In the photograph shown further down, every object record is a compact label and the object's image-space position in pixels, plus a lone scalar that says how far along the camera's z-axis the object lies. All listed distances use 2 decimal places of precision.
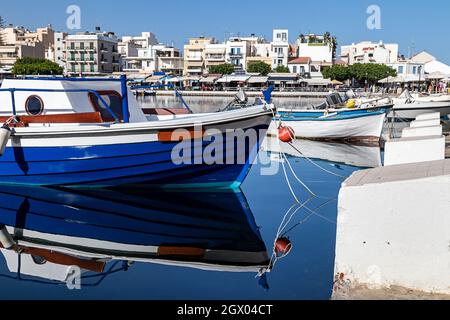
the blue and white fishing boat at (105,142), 10.22
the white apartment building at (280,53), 94.50
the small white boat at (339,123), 21.11
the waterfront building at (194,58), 100.19
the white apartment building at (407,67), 88.50
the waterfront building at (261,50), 100.19
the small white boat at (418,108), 26.30
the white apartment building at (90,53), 85.75
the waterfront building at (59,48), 104.16
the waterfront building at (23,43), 106.06
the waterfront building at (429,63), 71.00
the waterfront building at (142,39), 132.88
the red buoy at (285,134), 10.01
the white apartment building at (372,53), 100.88
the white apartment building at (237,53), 96.88
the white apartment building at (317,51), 100.50
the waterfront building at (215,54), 98.56
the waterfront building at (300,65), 92.69
